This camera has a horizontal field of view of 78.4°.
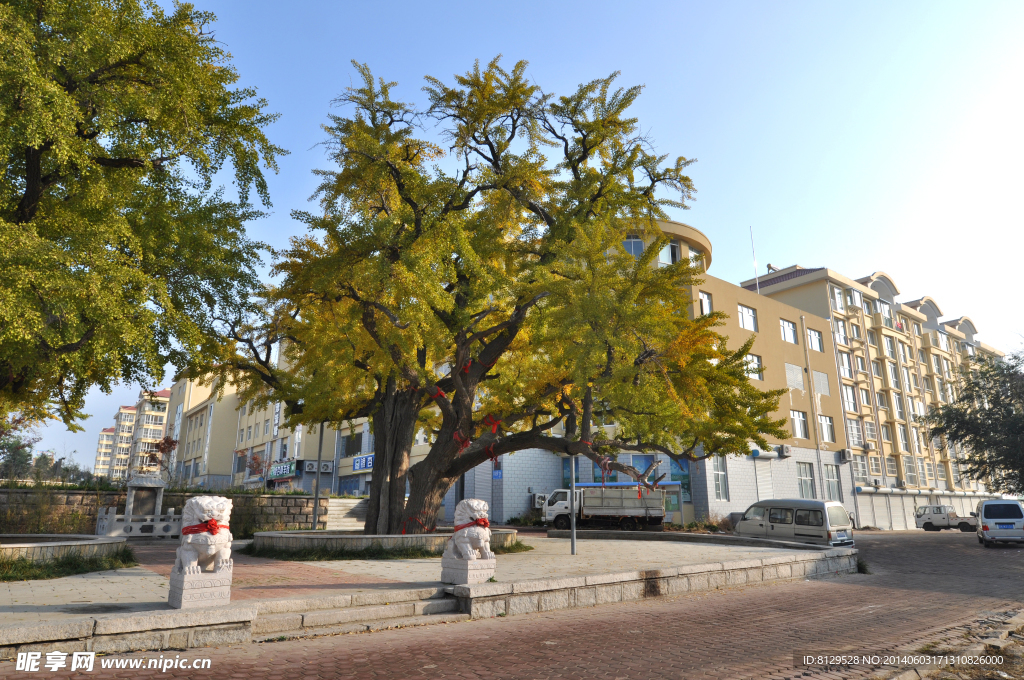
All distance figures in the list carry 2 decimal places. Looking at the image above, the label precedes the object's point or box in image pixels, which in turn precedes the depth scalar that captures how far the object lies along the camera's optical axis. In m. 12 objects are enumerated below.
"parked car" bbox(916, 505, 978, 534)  36.94
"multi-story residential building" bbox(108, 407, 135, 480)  134.00
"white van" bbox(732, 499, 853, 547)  16.62
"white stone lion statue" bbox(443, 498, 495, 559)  8.35
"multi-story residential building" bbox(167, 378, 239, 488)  62.22
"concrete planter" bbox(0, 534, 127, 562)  9.16
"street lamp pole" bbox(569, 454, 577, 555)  12.66
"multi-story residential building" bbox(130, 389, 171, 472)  107.19
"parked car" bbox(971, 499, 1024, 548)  21.38
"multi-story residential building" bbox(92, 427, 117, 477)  149.62
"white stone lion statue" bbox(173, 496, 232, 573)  6.35
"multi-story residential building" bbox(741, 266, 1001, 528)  41.03
